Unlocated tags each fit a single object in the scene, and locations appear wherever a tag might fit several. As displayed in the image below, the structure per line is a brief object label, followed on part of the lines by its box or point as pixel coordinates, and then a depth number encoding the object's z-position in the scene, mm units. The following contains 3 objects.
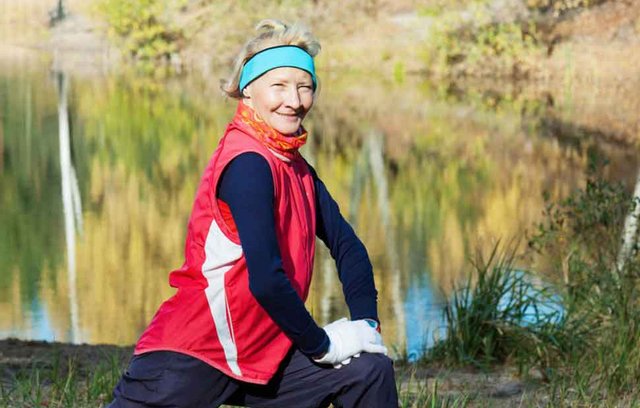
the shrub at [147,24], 72980
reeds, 11189
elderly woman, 5030
